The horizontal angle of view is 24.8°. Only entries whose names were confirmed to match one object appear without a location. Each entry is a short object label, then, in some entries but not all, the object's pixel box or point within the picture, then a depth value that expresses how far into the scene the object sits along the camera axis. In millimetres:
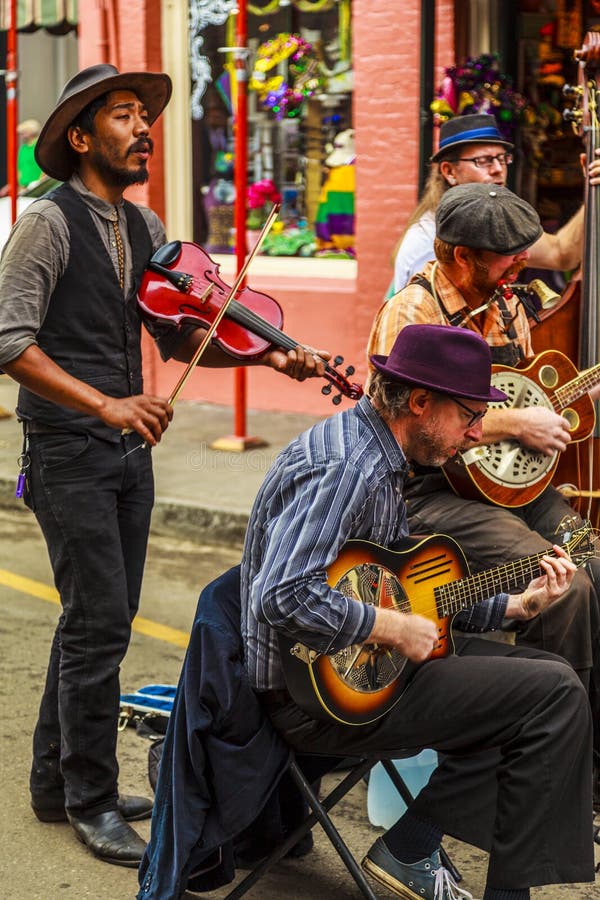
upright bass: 4359
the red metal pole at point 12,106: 9680
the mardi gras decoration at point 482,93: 7693
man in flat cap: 3980
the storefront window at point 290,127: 9359
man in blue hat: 5008
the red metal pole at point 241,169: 8084
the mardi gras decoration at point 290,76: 9438
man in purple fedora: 3074
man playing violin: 3699
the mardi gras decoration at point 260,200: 9797
